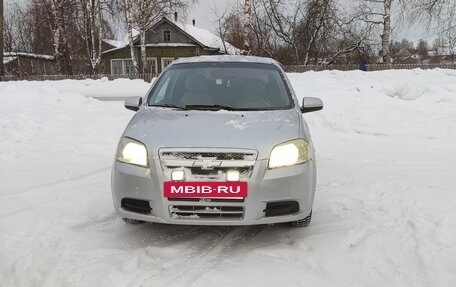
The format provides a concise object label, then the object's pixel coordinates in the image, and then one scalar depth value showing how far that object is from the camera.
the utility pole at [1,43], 24.18
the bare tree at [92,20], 30.91
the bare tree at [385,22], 23.16
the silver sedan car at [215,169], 3.43
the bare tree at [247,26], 21.41
